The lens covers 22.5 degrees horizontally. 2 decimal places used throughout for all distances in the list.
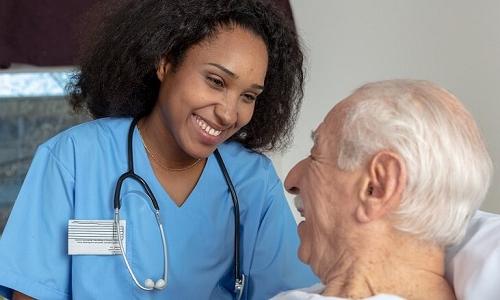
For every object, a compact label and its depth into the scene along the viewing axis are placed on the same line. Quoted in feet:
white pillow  4.78
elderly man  4.63
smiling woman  5.69
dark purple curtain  7.56
